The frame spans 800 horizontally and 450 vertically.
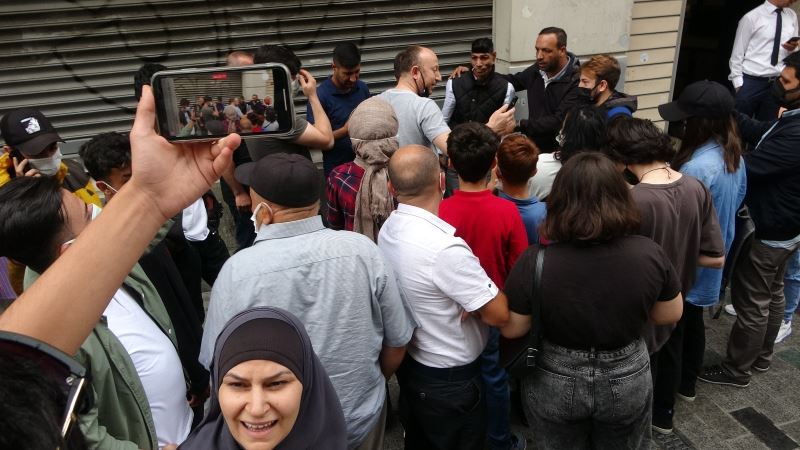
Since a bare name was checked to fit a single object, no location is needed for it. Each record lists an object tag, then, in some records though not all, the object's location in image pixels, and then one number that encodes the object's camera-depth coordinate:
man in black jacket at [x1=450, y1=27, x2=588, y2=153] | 4.86
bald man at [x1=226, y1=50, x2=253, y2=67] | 4.71
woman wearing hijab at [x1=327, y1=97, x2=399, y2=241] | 3.40
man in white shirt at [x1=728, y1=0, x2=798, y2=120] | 6.77
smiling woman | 1.67
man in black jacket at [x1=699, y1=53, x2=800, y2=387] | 3.64
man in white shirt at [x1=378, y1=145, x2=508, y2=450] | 2.54
